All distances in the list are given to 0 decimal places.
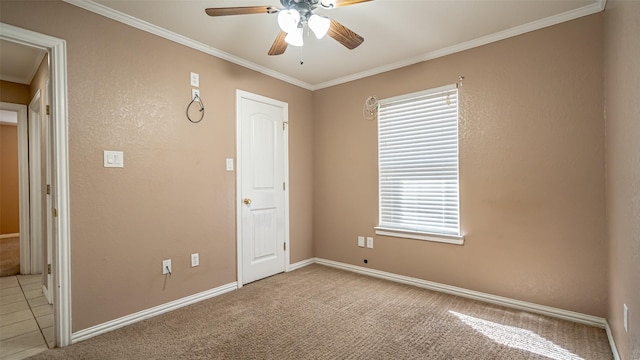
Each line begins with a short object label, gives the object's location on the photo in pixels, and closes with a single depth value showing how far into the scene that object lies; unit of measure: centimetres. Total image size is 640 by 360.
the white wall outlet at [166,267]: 272
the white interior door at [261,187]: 340
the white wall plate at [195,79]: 296
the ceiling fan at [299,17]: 187
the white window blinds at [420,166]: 311
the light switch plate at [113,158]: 238
